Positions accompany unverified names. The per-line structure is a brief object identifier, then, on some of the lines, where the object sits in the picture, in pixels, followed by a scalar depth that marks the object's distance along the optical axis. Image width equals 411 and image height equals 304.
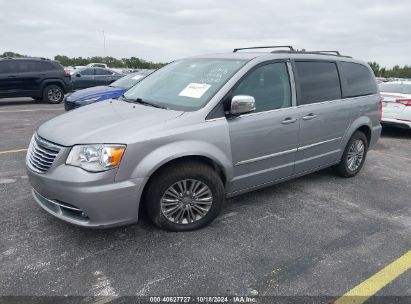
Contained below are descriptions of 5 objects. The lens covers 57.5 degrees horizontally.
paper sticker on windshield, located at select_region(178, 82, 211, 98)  3.69
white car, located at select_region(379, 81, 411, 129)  8.25
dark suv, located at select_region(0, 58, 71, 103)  12.62
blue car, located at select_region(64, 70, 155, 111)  7.70
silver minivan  3.00
